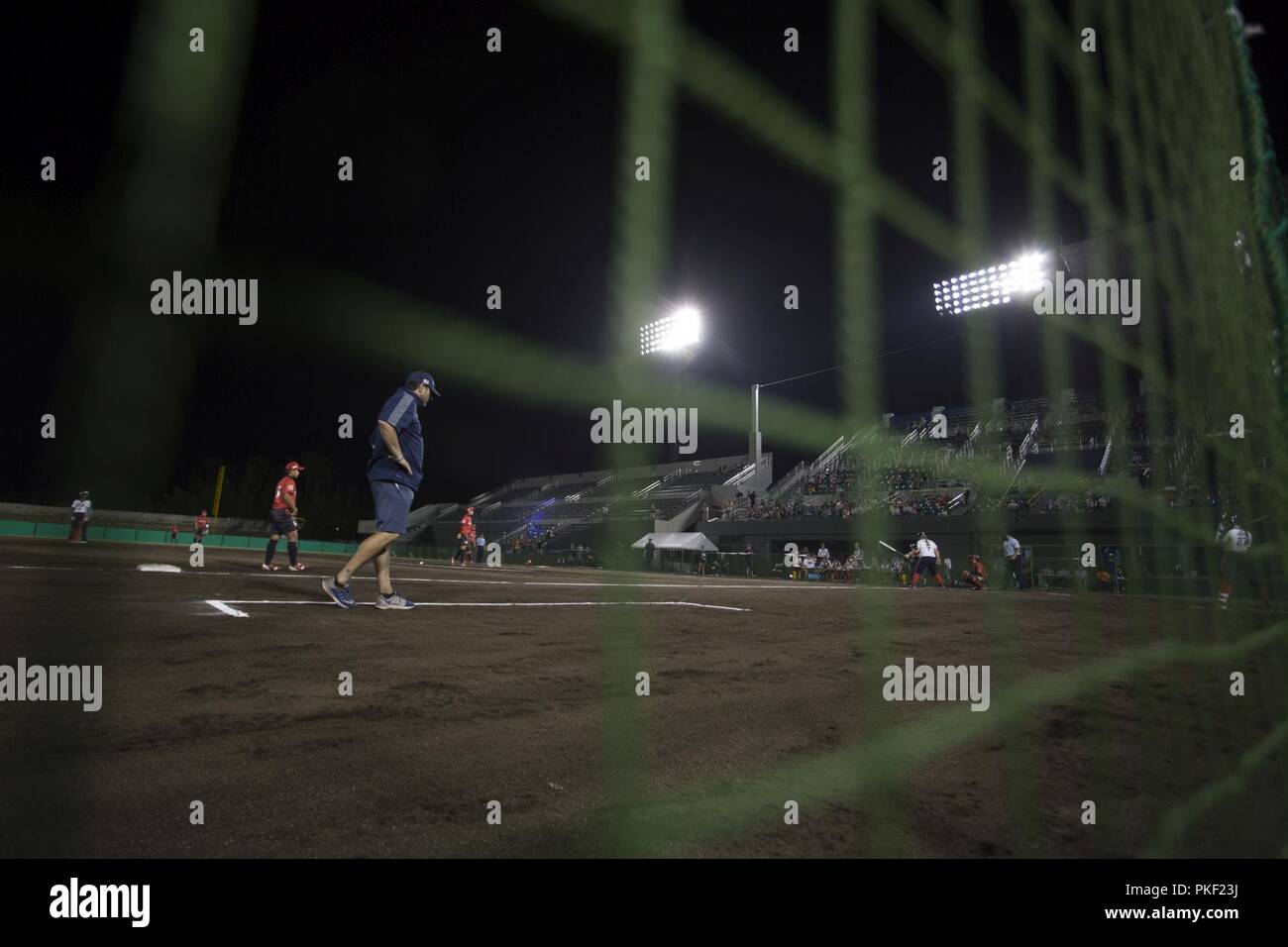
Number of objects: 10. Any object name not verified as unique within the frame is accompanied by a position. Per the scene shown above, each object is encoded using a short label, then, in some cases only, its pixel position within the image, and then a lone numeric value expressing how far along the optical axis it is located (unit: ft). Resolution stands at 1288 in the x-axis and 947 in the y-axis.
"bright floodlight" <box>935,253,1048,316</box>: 92.02
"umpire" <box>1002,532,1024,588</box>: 59.98
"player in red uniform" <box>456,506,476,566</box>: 72.89
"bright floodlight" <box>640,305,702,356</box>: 125.08
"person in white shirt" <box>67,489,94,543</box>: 70.87
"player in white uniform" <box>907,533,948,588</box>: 54.80
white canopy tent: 100.83
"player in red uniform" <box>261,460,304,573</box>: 34.37
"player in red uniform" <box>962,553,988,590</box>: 56.29
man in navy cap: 16.14
